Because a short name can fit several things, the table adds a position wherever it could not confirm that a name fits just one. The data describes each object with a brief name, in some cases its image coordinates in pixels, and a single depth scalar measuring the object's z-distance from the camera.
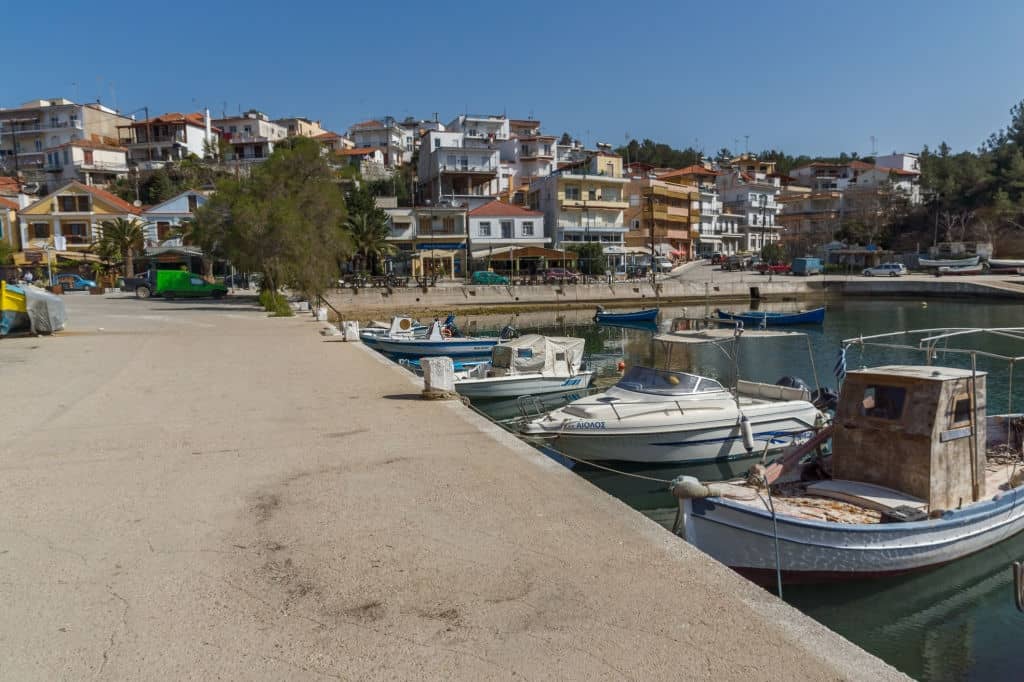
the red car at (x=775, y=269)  80.19
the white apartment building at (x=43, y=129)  110.44
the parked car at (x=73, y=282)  61.50
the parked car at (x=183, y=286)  53.78
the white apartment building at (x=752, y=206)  106.75
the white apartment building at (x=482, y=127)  108.64
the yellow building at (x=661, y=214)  86.25
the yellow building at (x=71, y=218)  68.56
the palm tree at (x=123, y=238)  65.00
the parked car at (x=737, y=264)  84.19
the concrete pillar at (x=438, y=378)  14.38
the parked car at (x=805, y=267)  80.31
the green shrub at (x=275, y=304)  38.94
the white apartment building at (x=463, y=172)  84.31
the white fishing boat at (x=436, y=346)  29.89
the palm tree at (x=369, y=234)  65.50
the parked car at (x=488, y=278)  65.94
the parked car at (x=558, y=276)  66.62
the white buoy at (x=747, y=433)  14.06
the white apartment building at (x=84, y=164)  98.38
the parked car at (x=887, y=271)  76.75
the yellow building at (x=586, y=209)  78.88
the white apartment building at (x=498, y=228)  73.69
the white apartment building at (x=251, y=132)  109.06
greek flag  15.65
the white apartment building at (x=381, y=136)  121.06
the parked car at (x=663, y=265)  81.79
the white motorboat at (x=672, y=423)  14.59
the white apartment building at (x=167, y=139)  106.51
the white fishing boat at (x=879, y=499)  9.15
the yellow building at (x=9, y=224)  68.69
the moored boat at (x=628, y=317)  47.22
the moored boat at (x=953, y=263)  76.75
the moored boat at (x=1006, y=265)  74.50
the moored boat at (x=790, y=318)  48.25
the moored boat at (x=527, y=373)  21.92
